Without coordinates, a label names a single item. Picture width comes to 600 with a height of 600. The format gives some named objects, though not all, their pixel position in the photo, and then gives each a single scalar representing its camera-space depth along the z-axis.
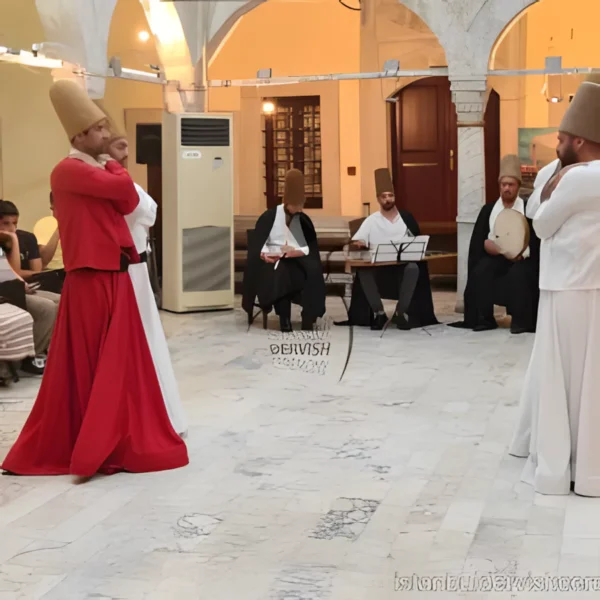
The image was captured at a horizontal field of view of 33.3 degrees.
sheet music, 8.18
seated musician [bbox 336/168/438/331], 8.37
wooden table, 8.23
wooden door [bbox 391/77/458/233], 12.56
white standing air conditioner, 9.18
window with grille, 12.95
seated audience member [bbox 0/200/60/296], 6.89
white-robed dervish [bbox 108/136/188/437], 4.61
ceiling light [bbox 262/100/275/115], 12.95
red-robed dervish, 4.29
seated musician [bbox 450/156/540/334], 8.12
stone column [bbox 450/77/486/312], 9.02
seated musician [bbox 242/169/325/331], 8.30
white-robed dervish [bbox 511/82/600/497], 3.98
